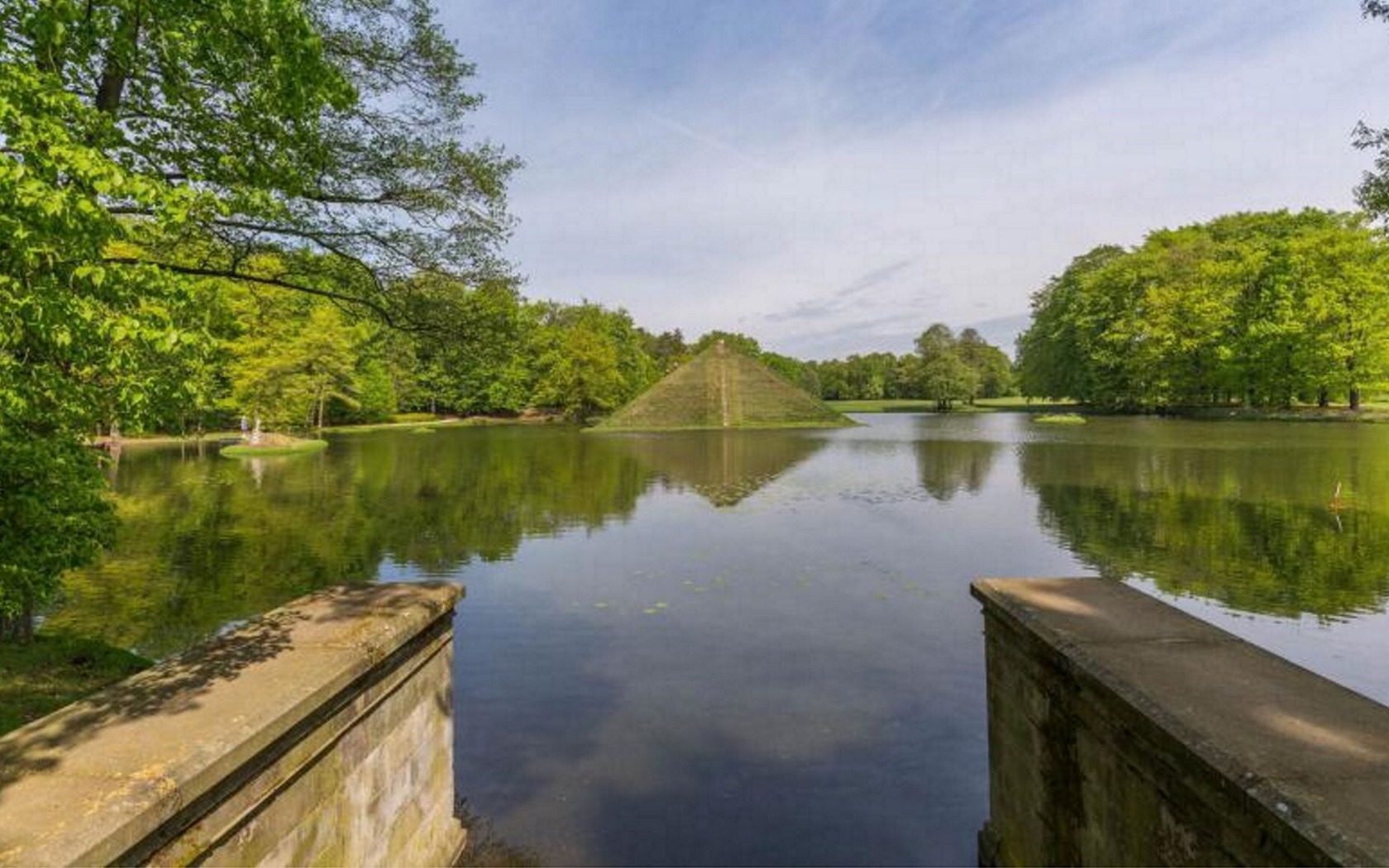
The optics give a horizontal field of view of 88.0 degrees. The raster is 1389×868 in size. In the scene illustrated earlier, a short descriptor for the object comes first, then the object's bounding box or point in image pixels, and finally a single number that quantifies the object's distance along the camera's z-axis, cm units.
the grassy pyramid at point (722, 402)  6644
